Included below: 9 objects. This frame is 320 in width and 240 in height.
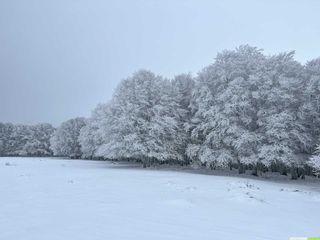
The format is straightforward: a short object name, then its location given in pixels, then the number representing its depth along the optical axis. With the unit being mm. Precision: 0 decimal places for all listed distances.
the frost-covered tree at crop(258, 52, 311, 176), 21842
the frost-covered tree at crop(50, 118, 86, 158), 70045
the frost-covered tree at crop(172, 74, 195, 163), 30629
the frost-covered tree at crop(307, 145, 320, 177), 13699
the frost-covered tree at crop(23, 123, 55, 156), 86099
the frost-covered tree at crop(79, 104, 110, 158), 50992
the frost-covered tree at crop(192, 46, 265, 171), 23574
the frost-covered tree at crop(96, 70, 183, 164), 28453
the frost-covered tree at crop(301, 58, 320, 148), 22792
